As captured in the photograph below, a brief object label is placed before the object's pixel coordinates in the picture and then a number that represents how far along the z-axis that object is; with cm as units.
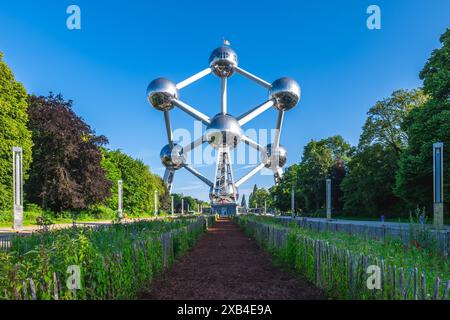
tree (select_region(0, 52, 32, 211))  2923
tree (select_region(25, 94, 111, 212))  3497
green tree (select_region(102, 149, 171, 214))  6062
